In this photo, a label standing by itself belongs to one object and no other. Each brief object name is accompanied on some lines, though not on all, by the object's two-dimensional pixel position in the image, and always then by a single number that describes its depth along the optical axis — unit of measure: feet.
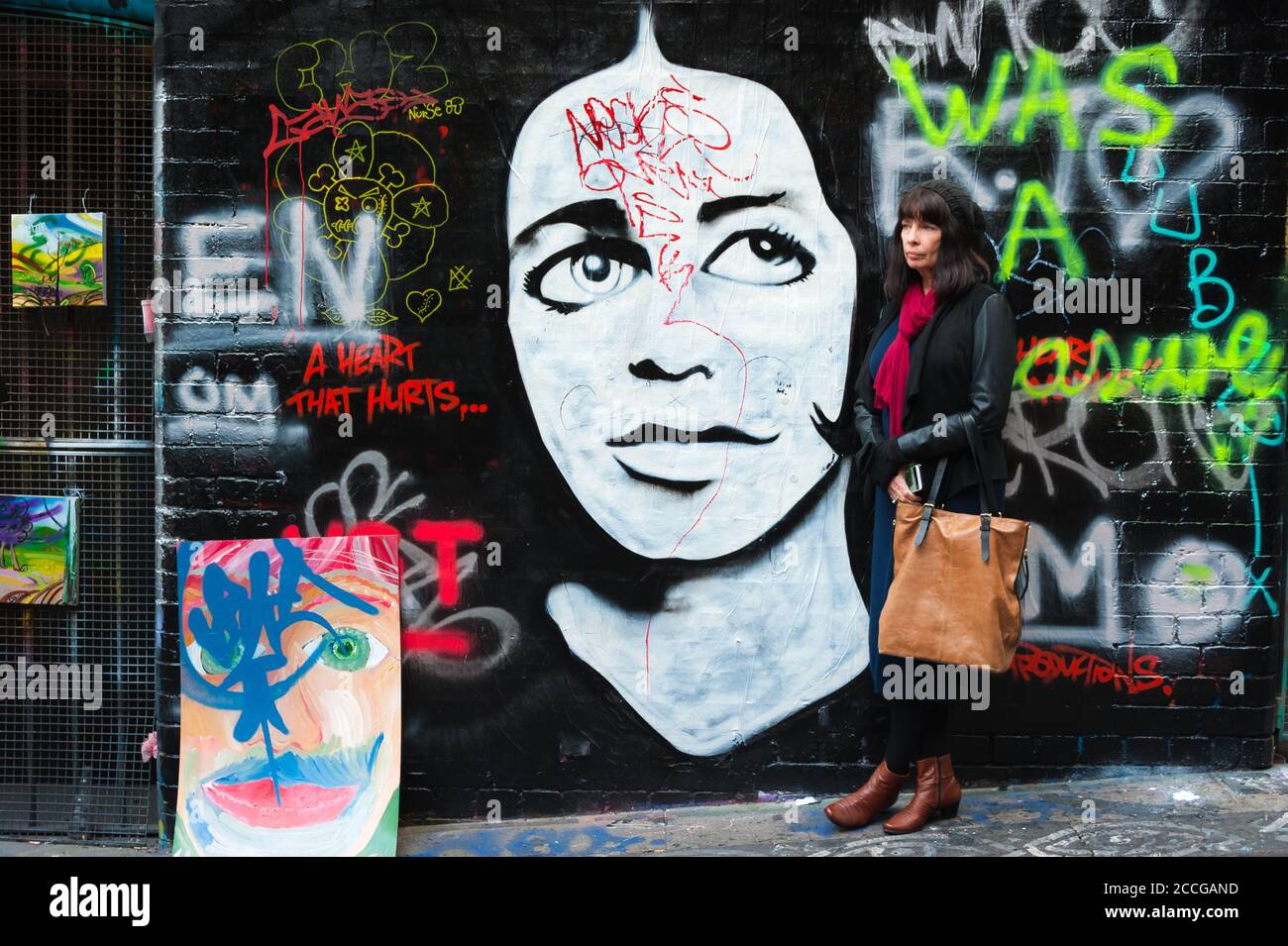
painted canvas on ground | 14.34
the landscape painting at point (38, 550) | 15.16
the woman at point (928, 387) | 13.04
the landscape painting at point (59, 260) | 14.89
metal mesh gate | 15.15
